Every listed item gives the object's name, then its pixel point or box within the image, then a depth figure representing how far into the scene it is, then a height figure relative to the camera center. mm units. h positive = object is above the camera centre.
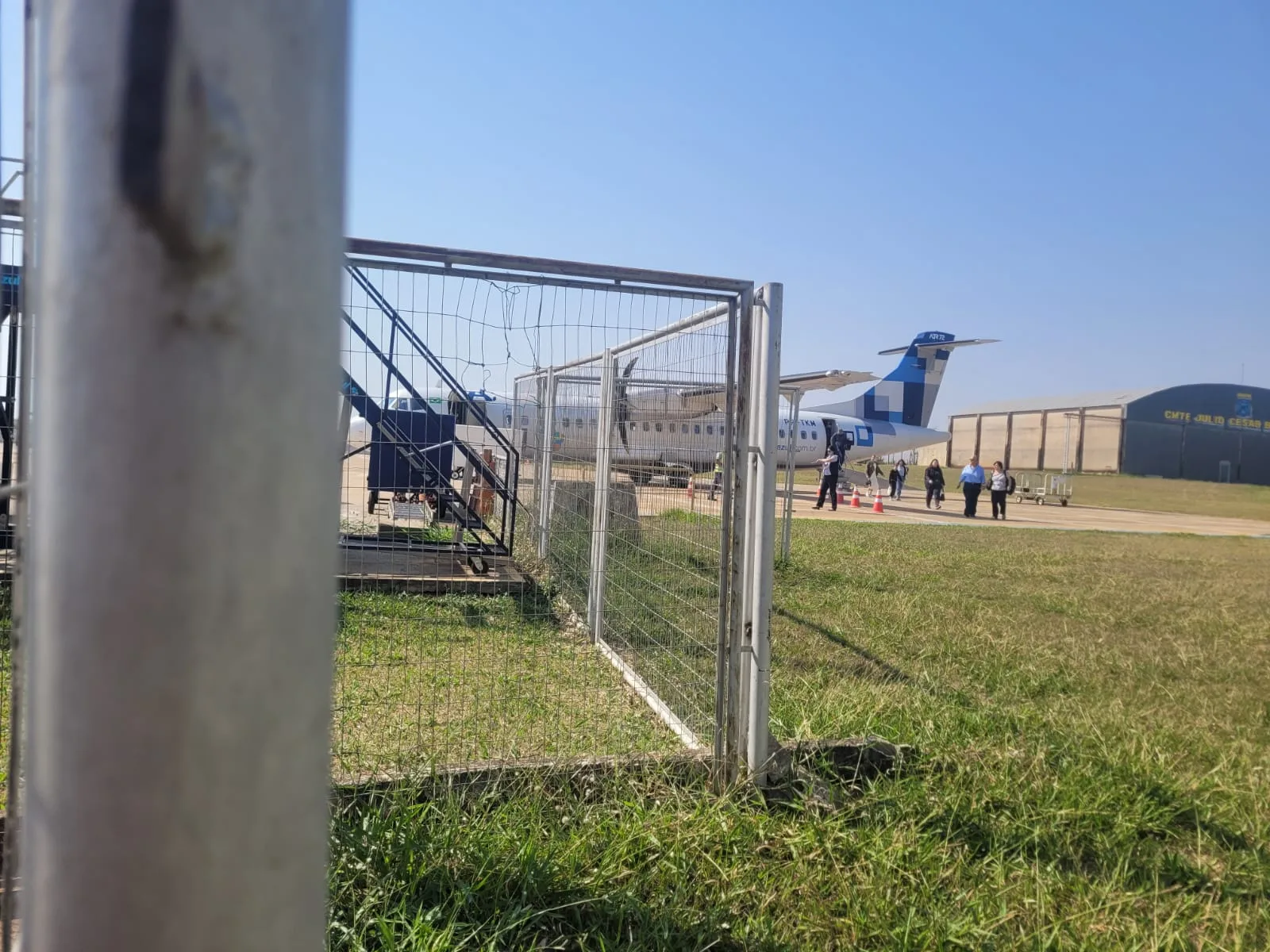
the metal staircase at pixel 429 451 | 3863 +9
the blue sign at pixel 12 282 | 3009 +599
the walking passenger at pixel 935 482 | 24922 -432
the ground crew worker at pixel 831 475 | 22047 -285
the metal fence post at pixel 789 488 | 9136 -263
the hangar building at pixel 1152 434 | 50906 +2243
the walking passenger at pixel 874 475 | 26344 -339
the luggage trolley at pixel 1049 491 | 29750 -678
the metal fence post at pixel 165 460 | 630 -12
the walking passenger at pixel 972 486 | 22234 -452
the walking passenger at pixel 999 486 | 22094 -424
